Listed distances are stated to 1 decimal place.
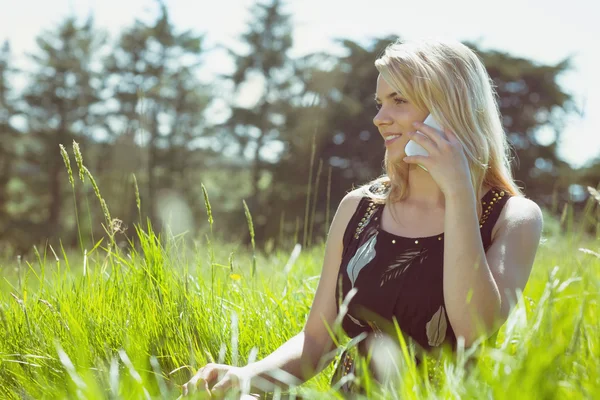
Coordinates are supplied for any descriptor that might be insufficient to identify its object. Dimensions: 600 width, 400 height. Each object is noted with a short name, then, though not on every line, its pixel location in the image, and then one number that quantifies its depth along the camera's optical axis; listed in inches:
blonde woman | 74.0
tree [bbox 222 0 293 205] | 943.7
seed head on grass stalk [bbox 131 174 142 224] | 93.9
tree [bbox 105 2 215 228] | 1005.2
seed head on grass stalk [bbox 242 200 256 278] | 100.7
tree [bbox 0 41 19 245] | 1039.6
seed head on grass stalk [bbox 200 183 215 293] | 90.0
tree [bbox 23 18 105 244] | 1031.6
